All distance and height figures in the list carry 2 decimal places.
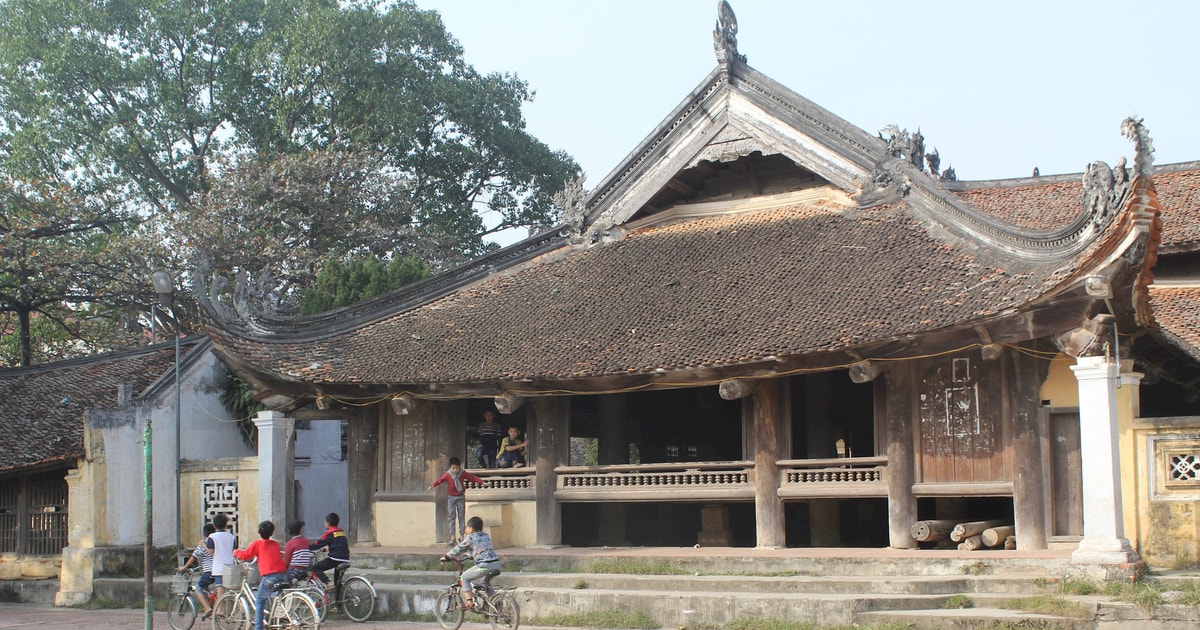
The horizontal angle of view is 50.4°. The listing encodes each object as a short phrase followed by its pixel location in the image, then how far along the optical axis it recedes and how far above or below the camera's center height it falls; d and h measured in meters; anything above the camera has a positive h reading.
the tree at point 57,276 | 29.34 +4.18
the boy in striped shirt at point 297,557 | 14.77 -1.28
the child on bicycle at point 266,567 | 14.10 -1.33
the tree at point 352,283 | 28.02 +3.58
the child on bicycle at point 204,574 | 15.55 -1.55
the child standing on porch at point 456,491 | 18.14 -0.68
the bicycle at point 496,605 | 13.80 -1.77
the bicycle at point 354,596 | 16.09 -1.90
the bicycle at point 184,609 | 15.70 -1.99
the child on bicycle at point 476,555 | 13.96 -1.23
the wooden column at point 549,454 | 18.83 -0.19
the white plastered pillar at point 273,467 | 19.98 -0.31
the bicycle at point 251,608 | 14.00 -1.81
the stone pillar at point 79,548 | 20.59 -1.57
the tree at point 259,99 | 42.44 +11.87
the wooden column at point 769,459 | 16.95 -0.30
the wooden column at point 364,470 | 20.27 -0.39
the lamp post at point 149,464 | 14.55 -0.16
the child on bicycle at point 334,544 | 15.77 -1.22
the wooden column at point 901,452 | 16.05 -0.24
